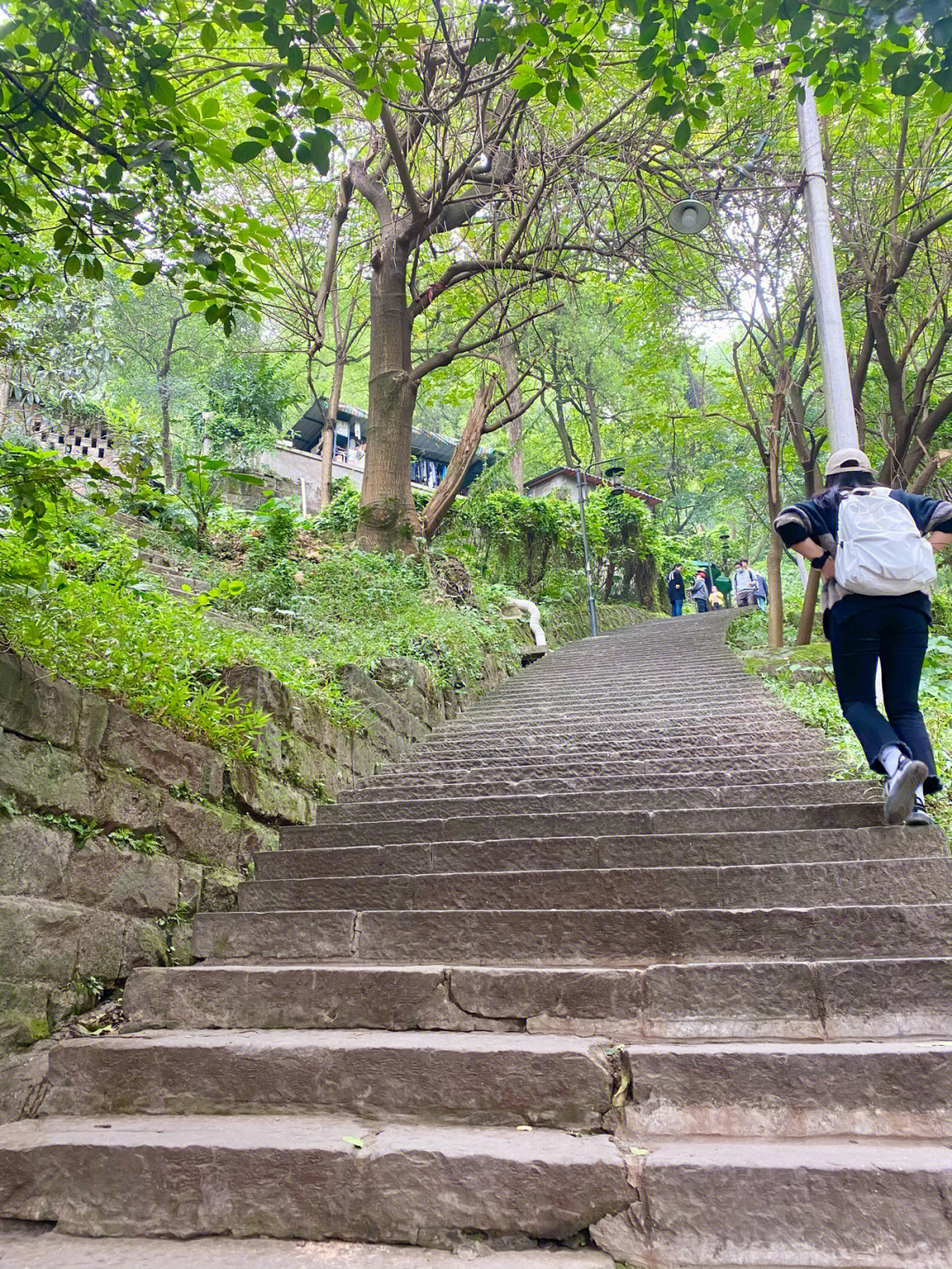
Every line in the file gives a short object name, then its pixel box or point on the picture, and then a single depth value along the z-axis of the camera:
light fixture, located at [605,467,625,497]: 13.88
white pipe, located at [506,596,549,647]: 11.82
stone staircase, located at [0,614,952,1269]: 2.07
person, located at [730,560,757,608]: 17.36
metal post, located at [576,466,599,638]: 13.96
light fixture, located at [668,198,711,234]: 7.41
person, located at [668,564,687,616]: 18.53
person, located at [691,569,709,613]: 19.45
